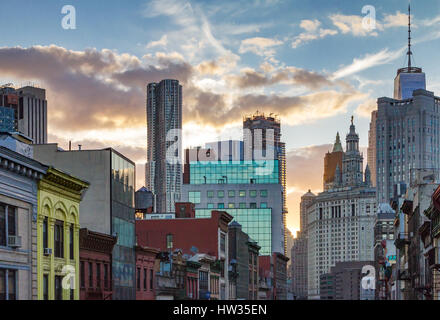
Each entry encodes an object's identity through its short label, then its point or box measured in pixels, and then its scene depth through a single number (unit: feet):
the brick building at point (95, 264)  182.29
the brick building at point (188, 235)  350.64
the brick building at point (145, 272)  232.73
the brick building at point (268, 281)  583.09
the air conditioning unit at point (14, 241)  134.00
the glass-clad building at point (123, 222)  209.97
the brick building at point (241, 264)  420.36
